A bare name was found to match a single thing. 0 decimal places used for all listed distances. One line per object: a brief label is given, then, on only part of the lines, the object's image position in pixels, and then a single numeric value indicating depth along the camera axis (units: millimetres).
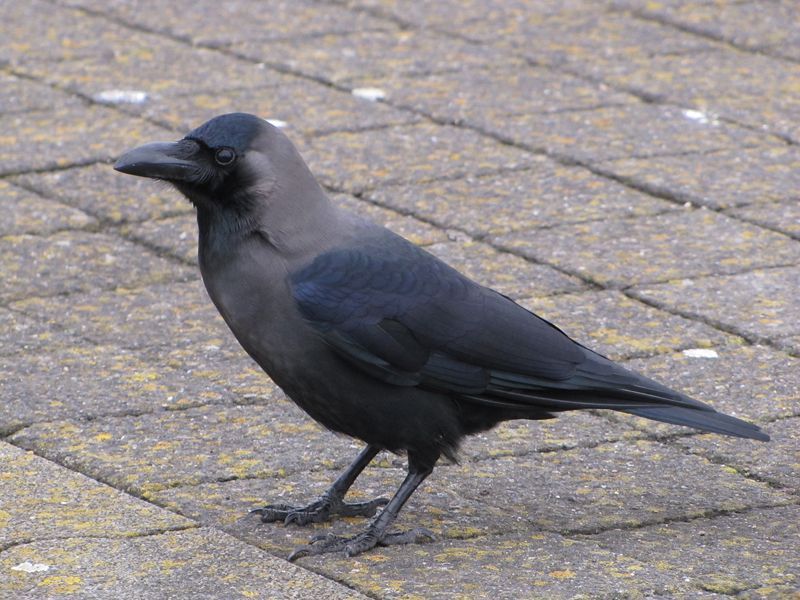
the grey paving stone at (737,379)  8797
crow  7309
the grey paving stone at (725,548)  6910
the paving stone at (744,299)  9898
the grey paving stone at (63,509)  7152
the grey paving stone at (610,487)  7672
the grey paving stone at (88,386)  8602
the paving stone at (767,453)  8086
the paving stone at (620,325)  9641
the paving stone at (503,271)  10437
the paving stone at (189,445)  7910
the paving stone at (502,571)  6734
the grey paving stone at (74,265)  10383
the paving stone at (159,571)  6603
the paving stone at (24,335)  9415
